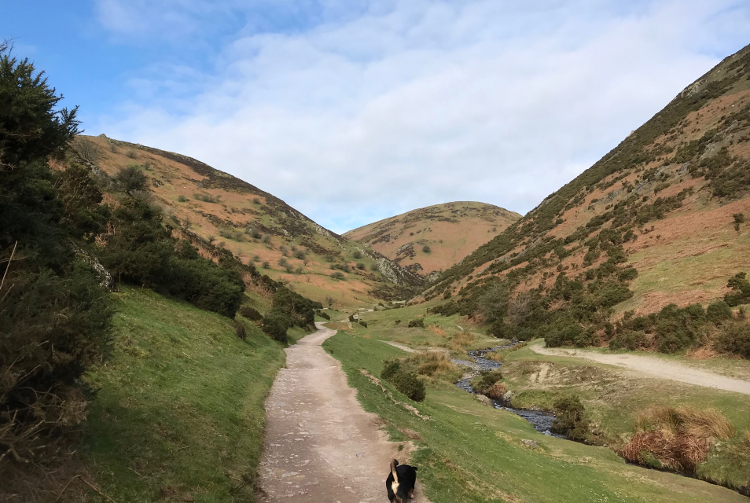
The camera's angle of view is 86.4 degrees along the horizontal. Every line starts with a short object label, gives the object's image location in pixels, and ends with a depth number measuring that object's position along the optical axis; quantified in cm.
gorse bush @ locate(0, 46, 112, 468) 521
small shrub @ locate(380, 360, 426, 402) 2277
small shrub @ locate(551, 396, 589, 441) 2080
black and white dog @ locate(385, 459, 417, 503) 802
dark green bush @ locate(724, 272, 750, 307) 2712
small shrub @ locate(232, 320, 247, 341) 2590
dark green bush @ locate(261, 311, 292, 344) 3328
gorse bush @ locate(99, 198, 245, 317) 2241
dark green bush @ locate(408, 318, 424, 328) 6222
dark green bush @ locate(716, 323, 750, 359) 2284
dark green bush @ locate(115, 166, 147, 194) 4759
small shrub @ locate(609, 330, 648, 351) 3084
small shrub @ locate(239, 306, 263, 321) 3499
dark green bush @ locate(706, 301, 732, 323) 2594
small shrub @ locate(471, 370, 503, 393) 3066
